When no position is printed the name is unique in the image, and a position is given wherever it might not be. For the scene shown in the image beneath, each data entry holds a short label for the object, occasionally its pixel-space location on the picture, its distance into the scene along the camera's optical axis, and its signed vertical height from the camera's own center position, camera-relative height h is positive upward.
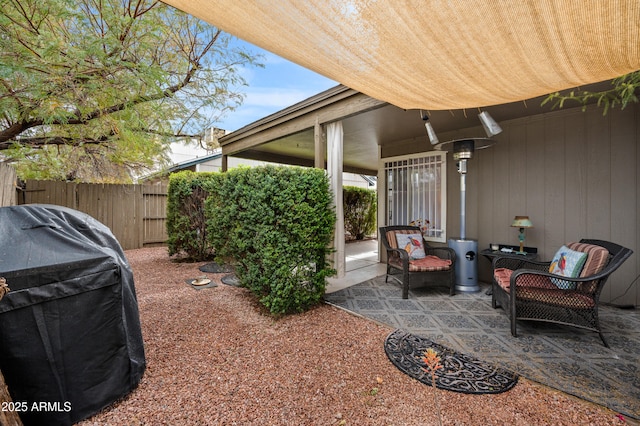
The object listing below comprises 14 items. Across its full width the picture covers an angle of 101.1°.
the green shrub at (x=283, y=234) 2.98 -0.22
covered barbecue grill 1.45 -0.64
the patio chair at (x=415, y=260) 3.77 -0.69
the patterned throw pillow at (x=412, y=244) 4.27 -0.48
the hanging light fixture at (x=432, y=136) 3.95 +1.21
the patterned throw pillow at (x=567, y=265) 2.68 -0.53
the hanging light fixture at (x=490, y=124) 3.36 +1.17
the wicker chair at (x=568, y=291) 2.47 -0.76
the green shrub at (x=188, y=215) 5.68 -0.01
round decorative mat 1.90 -1.22
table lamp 3.75 -0.12
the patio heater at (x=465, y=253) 4.01 -0.58
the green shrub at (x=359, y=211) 9.09 +0.14
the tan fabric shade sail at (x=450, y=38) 1.41 +1.11
